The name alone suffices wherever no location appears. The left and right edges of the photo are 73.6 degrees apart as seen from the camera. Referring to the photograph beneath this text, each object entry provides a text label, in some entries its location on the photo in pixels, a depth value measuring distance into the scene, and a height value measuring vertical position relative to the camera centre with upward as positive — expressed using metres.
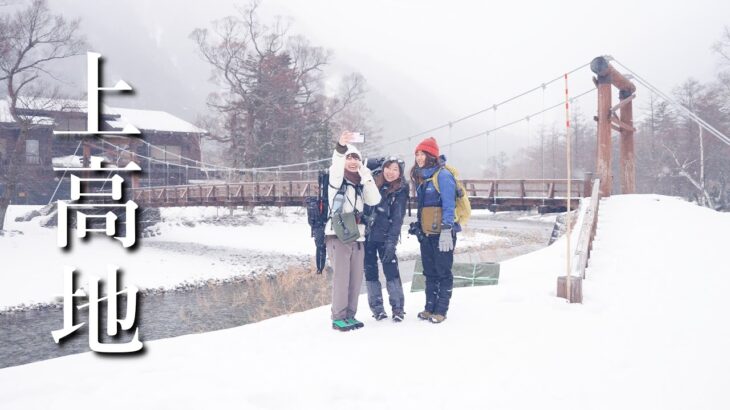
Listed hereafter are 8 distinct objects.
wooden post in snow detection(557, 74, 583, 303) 4.71 -0.77
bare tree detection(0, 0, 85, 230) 18.44 +6.24
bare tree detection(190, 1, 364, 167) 28.92 +7.44
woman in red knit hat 4.29 -0.17
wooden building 22.91 +3.61
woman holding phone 4.22 -0.18
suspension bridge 10.03 +1.03
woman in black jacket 4.43 -0.20
